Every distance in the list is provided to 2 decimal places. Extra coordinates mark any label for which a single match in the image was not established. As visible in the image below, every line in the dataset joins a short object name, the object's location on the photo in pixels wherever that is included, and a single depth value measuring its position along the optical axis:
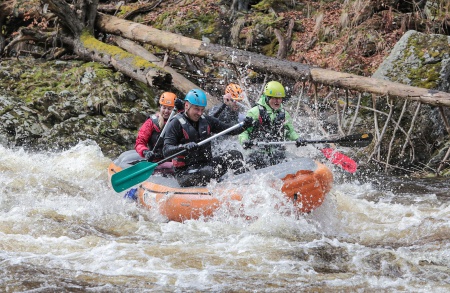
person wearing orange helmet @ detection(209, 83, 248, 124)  19.05
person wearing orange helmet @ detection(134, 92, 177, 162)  17.14
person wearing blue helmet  14.74
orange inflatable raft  13.55
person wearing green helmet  15.87
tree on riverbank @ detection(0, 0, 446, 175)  23.72
